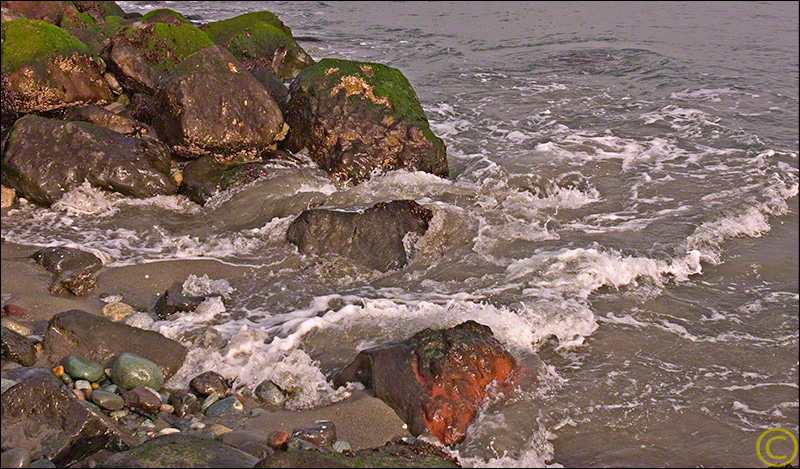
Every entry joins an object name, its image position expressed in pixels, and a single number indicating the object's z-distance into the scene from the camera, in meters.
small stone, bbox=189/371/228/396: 4.94
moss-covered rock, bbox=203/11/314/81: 12.21
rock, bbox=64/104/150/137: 8.67
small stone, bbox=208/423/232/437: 4.45
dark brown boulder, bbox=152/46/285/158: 8.41
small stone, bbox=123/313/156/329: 5.73
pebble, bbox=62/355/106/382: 4.85
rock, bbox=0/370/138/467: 3.96
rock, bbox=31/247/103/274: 6.46
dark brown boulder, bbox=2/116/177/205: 7.75
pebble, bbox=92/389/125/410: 4.56
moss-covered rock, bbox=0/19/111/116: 8.86
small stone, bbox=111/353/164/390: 4.87
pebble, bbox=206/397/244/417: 4.73
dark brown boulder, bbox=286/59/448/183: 8.76
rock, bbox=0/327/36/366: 4.89
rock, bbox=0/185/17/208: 7.75
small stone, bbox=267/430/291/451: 4.29
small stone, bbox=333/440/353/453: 4.29
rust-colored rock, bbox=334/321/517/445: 4.64
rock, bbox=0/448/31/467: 3.73
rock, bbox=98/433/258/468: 3.36
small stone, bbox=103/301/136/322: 5.87
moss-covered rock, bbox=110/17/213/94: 9.33
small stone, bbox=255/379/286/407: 4.92
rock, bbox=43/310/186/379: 5.15
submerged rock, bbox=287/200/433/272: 6.92
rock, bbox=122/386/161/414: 4.64
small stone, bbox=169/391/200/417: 4.68
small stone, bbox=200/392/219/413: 4.80
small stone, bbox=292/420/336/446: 4.34
